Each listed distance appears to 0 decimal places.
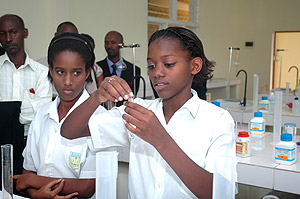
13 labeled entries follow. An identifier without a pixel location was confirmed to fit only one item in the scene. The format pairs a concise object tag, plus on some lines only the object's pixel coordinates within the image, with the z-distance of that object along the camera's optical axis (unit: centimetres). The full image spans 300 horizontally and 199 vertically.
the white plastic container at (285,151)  167
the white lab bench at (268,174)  158
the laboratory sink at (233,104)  354
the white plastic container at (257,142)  195
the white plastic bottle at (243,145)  179
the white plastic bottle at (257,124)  222
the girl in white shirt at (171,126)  98
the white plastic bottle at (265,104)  327
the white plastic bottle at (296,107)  314
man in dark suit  343
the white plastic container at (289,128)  210
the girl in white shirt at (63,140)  126
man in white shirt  215
